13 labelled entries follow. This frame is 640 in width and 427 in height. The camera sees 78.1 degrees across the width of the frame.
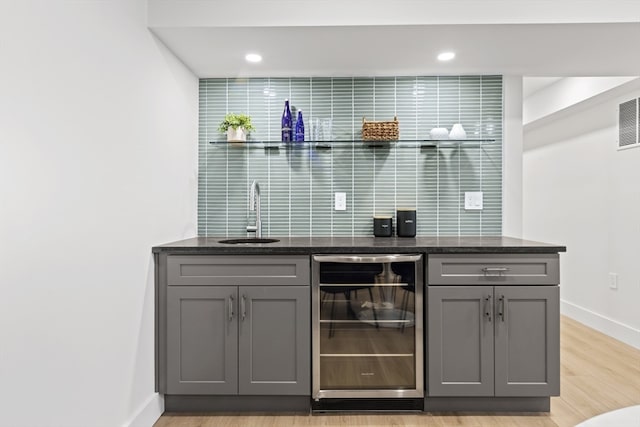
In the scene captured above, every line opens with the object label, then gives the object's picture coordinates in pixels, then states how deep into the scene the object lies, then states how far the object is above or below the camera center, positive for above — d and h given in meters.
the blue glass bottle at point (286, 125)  2.76 +0.60
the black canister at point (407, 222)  2.71 -0.08
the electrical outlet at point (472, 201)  2.81 +0.06
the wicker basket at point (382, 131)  2.68 +0.54
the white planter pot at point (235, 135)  2.72 +0.52
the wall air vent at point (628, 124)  3.29 +0.74
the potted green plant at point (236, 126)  2.72 +0.58
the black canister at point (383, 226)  2.74 -0.11
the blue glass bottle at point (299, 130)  2.76 +0.56
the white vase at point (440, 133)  2.71 +0.53
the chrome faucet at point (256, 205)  2.66 +0.04
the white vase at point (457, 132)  2.70 +0.53
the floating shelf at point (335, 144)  2.79 +0.47
